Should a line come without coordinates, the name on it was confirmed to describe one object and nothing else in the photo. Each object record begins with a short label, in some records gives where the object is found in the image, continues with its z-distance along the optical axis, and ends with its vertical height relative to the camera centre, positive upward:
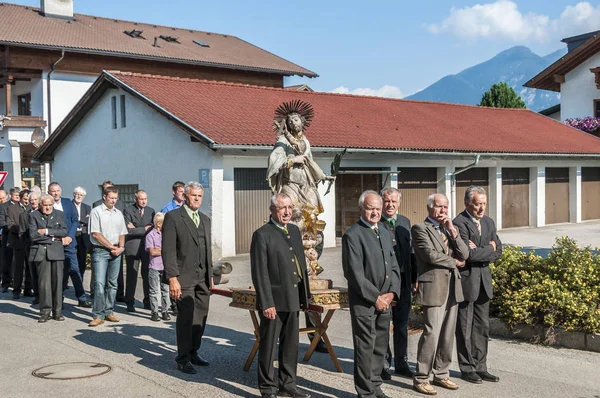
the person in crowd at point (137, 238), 11.43 -0.76
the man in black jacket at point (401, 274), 7.01 -0.83
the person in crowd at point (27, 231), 12.00 -0.66
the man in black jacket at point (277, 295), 6.42 -0.94
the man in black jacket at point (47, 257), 10.47 -0.95
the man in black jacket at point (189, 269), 7.51 -0.82
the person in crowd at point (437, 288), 6.61 -0.91
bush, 8.36 -1.22
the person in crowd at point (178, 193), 11.52 -0.05
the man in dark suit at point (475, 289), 6.97 -0.97
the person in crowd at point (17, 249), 13.10 -1.05
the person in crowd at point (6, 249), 13.93 -1.11
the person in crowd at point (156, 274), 10.55 -1.23
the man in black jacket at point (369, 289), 6.23 -0.87
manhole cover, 7.35 -1.85
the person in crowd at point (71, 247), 11.70 -0.91
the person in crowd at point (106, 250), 10.20 -0.84
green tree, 43.34 +5.40
